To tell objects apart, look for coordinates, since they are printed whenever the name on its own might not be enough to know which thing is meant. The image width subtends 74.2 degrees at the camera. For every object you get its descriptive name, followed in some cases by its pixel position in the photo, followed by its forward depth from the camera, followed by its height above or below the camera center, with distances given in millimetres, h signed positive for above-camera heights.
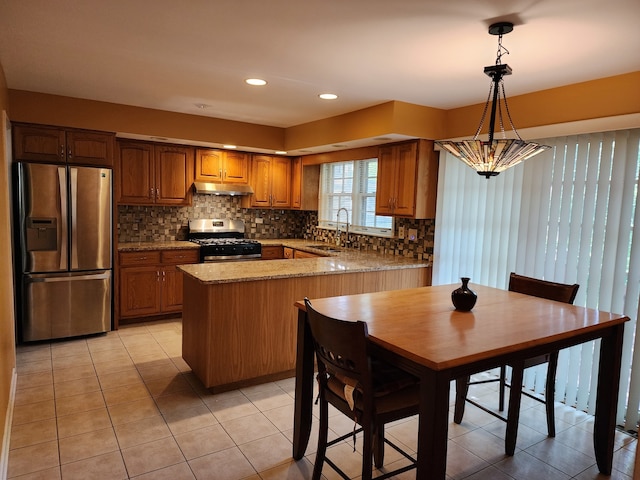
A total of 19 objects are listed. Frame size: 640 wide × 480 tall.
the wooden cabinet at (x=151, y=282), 4504 -928
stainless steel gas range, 4938 -523
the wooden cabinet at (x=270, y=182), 5504 +259
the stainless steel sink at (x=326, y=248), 4997 -539
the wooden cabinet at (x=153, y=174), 4645 +259
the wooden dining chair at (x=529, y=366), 2463 -1010
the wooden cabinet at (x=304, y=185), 5648 +238
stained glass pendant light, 2016 +295
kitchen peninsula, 3064 -844
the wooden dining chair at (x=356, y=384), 1751 -812
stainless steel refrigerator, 3752 -519
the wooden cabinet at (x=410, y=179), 3936 +267
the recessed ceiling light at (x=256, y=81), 3129 +893
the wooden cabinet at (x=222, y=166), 5094 +410
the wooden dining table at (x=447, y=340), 1599 -567
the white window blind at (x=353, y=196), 4934 +100
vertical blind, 2754 -152
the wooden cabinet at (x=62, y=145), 3738 +440
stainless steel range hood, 5047 +133
